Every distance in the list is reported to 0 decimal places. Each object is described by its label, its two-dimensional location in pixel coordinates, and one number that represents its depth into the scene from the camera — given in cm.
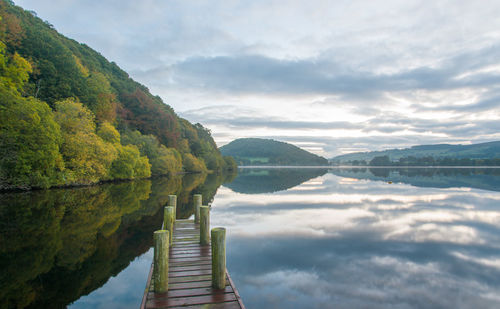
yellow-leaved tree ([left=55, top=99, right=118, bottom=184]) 3328
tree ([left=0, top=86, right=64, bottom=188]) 2575
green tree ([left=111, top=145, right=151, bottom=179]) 4378
